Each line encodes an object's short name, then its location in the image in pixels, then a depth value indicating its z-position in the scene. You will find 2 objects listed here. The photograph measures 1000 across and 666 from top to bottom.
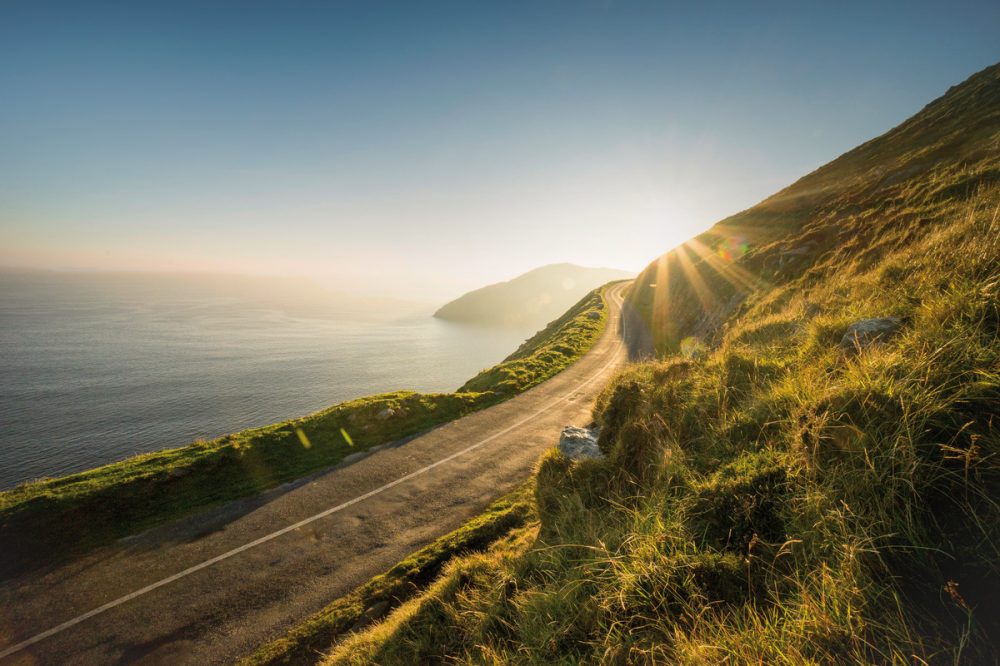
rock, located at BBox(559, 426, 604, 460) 7.53
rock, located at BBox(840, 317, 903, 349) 4.71
